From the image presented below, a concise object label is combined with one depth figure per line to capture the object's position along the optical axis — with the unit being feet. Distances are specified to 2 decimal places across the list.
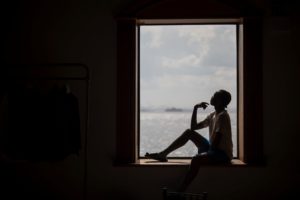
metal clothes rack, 12.25
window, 11.94
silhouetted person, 11.31
